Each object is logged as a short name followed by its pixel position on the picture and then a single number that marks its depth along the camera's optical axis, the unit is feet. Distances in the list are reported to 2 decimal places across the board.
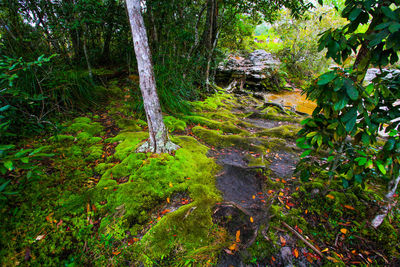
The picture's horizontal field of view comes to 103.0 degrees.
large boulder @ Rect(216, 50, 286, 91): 32.35
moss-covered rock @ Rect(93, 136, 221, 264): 5.31
